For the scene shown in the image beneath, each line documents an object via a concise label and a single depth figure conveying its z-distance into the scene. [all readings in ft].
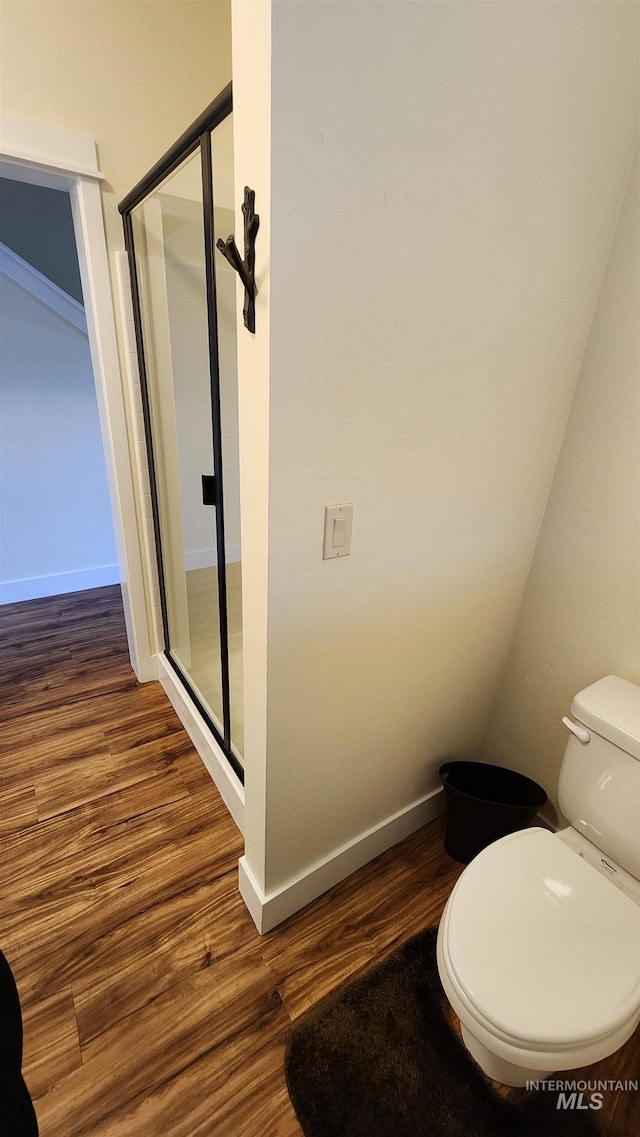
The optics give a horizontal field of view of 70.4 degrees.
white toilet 2.71
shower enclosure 4.09
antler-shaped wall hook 2.23
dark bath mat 3.21
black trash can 4.52
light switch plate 2.97
